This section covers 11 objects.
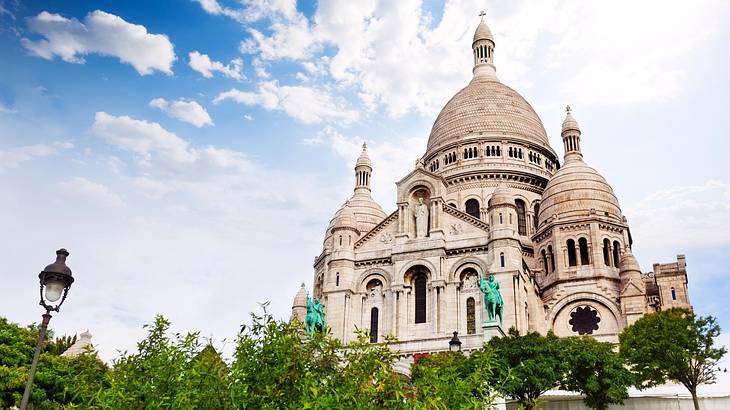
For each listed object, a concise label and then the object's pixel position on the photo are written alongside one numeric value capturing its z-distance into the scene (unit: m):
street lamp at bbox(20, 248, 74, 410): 12.58
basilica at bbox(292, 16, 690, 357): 41.50
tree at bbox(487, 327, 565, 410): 29.78
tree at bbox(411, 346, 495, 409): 12.86
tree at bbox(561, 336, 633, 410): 29.95
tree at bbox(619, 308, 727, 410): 30.23
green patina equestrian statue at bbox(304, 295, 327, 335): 41.69
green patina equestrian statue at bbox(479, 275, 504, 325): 37.81
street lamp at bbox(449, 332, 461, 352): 35.53
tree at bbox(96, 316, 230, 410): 12.87
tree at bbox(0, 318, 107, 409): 29.46
